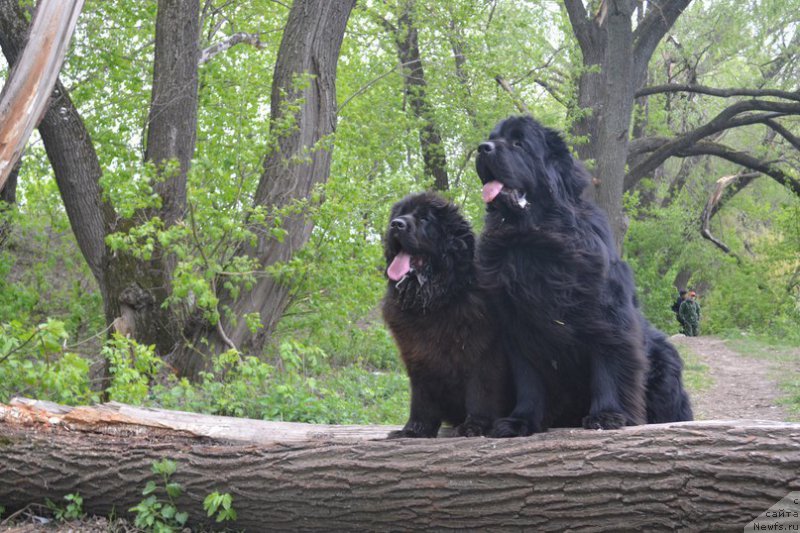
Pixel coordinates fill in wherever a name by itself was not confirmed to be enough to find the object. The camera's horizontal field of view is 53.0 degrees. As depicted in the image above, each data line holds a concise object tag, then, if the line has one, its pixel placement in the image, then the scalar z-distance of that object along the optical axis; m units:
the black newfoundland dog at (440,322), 4.62
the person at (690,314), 23.61
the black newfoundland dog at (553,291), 4.39
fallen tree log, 3.52
